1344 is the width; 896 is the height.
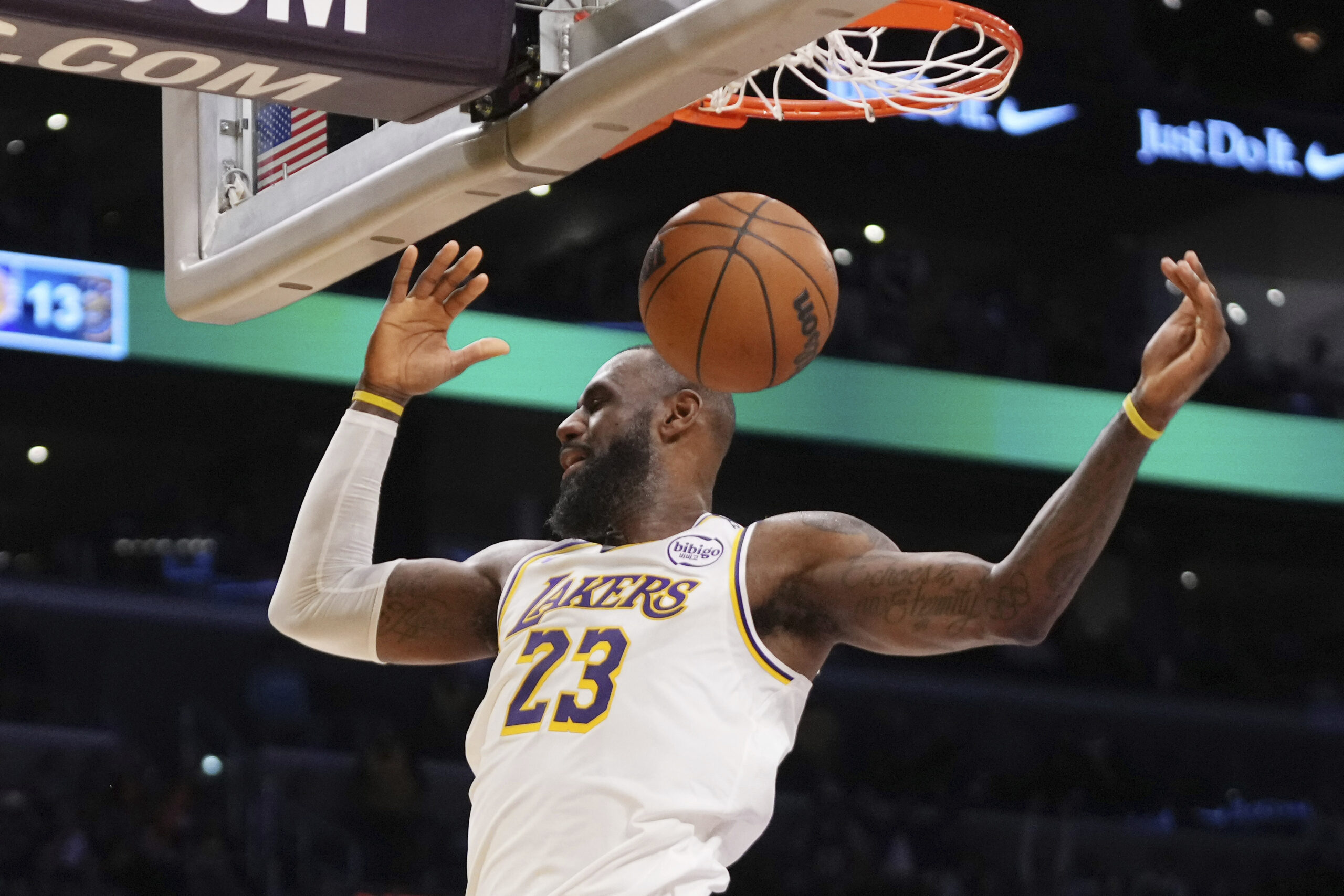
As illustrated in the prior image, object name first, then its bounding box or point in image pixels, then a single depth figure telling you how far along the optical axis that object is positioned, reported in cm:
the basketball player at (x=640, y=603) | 666
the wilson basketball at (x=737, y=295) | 728
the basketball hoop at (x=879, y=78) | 736
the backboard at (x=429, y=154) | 539
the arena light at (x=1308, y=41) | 2567
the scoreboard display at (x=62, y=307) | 1941
